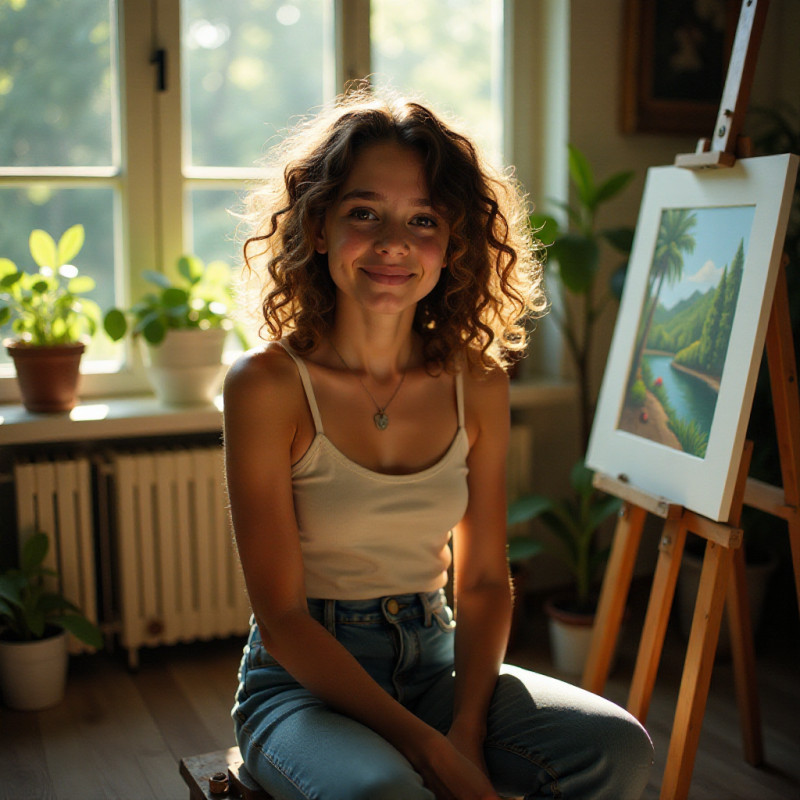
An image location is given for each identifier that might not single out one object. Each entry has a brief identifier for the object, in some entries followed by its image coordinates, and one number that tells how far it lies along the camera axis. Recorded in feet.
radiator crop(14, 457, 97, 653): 7.75
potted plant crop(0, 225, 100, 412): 7.68
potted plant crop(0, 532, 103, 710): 7.49
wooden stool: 4.52
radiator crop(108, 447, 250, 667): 8.09
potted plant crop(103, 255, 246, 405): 7.96
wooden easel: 5.77
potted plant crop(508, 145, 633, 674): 8.27
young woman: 4.31
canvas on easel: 5.64
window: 8.11
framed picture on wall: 9.35
